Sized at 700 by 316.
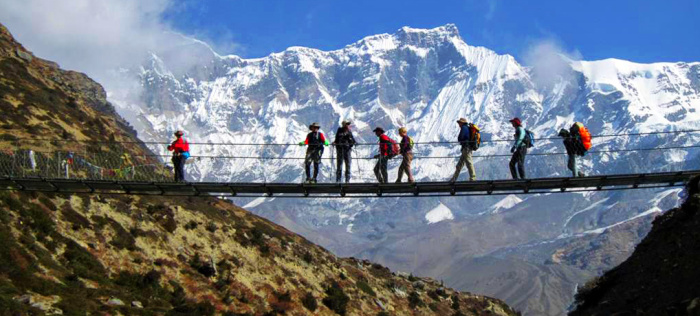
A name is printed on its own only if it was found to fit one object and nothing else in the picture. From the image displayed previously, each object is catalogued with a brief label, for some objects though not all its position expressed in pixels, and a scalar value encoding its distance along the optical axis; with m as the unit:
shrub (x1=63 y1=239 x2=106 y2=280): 32.91
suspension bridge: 24.53
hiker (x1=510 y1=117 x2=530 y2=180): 24.56
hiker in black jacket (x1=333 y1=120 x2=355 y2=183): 25.66
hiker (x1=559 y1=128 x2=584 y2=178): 24.66
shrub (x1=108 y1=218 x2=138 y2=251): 39.12
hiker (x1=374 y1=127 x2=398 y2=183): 25.39
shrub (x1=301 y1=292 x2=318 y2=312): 46.78
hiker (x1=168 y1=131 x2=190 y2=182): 26.88
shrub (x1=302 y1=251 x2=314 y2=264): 55.30
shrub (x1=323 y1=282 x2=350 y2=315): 48.38
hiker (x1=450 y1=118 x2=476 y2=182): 25.00
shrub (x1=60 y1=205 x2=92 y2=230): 37.75
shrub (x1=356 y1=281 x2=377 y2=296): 55.25
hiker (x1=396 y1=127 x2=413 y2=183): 25.33
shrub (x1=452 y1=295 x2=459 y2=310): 63.66
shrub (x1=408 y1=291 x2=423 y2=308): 58.45
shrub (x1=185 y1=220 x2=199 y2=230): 47.72
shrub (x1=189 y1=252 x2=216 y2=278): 43.00
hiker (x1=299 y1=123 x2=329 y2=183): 25.83
